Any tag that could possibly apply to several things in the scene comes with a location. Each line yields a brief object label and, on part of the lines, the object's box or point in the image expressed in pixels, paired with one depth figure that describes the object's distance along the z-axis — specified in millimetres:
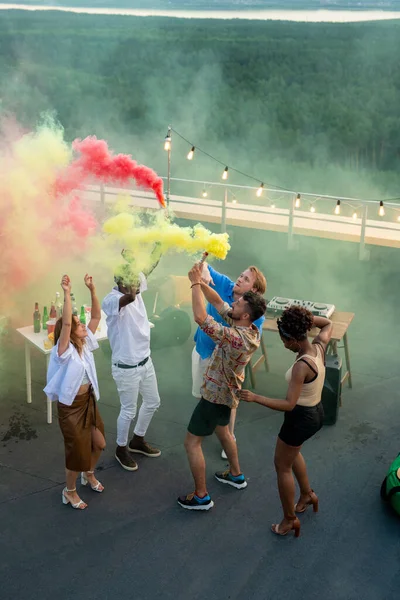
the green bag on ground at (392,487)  4398
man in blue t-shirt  4535
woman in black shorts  3830
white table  5395
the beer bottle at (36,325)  5637
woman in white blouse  4156
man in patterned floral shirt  3943
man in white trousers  4516
